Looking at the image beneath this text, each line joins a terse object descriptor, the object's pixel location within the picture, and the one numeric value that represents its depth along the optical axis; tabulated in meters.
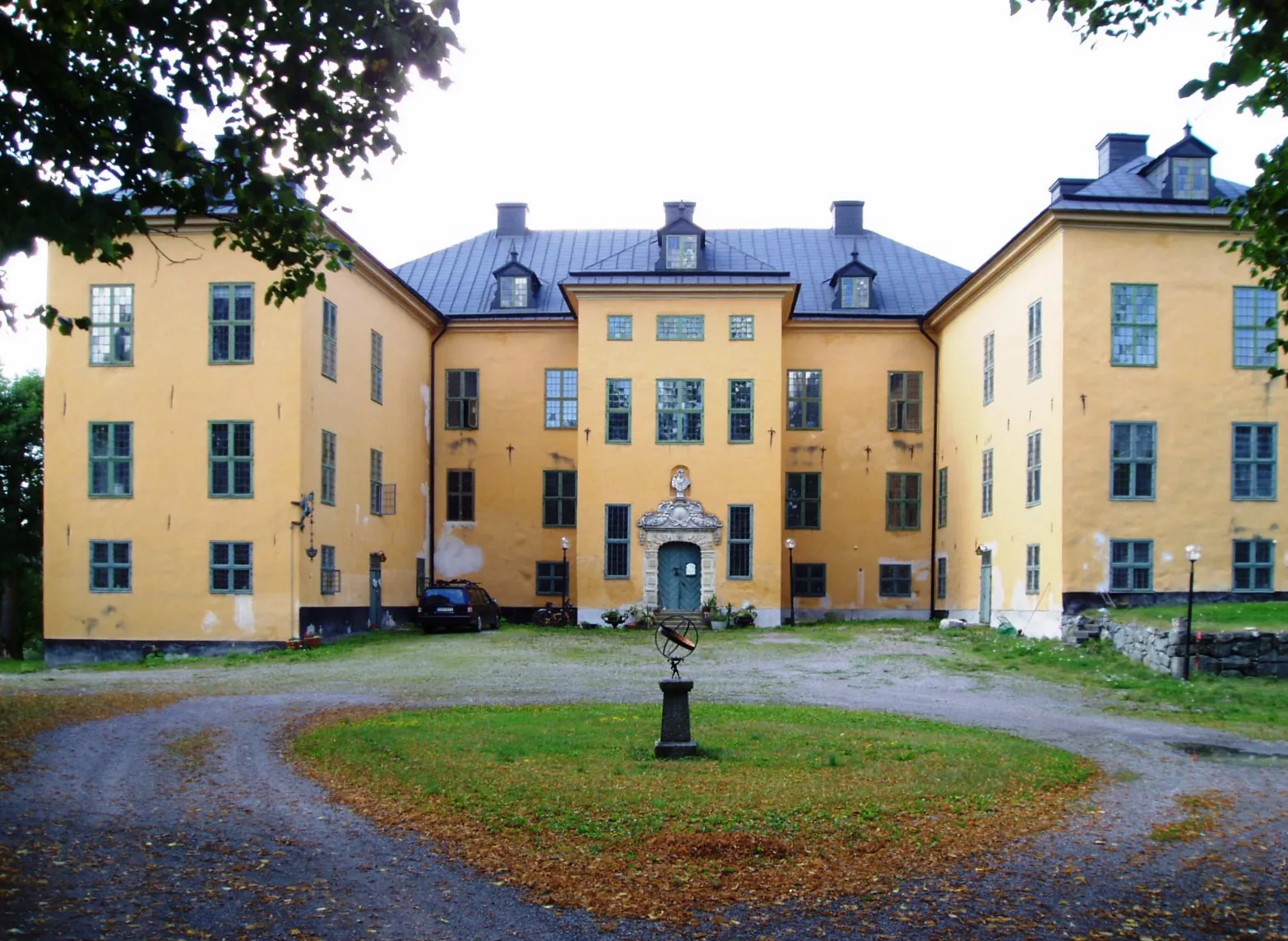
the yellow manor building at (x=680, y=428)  26.84
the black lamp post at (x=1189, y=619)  19.98
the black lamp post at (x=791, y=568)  37.66
